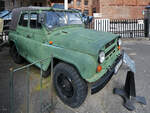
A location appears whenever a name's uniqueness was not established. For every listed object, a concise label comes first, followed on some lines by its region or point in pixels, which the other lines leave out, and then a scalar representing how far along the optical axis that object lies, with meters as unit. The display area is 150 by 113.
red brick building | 17.12
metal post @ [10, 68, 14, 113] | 1.76
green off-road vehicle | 2.60
